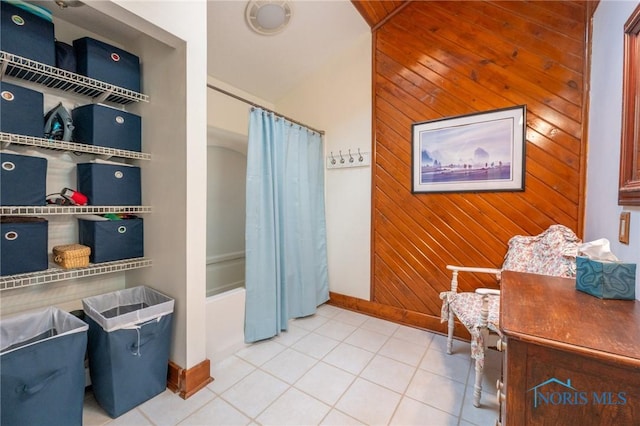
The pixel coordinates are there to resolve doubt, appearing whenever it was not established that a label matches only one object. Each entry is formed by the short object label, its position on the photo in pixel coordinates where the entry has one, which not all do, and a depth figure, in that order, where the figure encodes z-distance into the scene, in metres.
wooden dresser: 0.59
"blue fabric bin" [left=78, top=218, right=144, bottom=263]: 1.43
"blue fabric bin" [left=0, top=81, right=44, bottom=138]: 1.14
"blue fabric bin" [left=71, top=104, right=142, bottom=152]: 1.43
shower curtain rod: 1.89
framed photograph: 1.97
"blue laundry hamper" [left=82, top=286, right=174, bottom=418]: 1.31
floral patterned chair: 1.48
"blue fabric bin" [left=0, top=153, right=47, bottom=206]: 1.12
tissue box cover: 0.90
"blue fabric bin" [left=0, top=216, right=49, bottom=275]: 1.13
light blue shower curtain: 2.08
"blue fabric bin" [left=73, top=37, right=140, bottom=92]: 1.39
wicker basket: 1.33
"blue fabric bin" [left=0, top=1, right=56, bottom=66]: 1.13
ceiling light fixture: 2.04
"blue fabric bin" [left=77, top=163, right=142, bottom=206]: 1.44
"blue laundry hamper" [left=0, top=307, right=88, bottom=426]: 1.01
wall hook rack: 2.63
